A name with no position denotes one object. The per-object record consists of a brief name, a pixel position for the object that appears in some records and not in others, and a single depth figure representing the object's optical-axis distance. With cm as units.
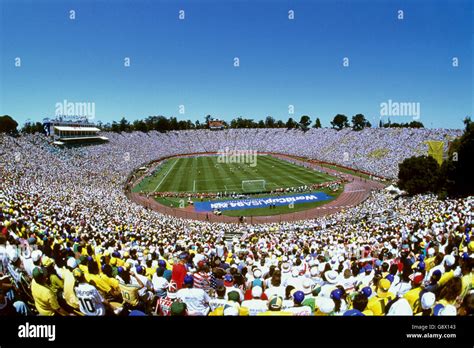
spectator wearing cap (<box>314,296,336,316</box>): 454
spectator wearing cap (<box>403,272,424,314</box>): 498
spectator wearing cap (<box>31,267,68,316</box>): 515
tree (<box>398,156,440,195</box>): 2983
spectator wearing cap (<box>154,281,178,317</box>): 537
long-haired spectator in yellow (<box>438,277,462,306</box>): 497
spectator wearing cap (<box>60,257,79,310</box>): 524
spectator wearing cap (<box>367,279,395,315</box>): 483
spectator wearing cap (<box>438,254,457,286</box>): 552
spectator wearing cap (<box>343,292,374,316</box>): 451
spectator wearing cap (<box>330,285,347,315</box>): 478
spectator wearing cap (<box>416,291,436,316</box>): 477
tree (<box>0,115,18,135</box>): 6750
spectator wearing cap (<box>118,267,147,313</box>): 569
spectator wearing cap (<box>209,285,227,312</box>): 507
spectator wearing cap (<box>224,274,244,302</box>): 658
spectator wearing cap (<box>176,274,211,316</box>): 503
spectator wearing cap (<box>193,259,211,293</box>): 636
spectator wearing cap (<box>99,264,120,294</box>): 578
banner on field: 3338
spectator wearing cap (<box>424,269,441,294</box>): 521
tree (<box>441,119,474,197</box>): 2414
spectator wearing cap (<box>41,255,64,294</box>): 546
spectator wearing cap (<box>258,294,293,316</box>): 449
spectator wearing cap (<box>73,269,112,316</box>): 509
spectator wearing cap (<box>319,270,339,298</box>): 613
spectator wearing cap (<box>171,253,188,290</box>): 675
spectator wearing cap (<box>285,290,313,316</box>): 461
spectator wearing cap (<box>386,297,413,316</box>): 471
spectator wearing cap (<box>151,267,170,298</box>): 616
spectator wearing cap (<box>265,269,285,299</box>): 579
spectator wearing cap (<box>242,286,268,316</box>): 468
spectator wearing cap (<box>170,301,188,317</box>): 464
